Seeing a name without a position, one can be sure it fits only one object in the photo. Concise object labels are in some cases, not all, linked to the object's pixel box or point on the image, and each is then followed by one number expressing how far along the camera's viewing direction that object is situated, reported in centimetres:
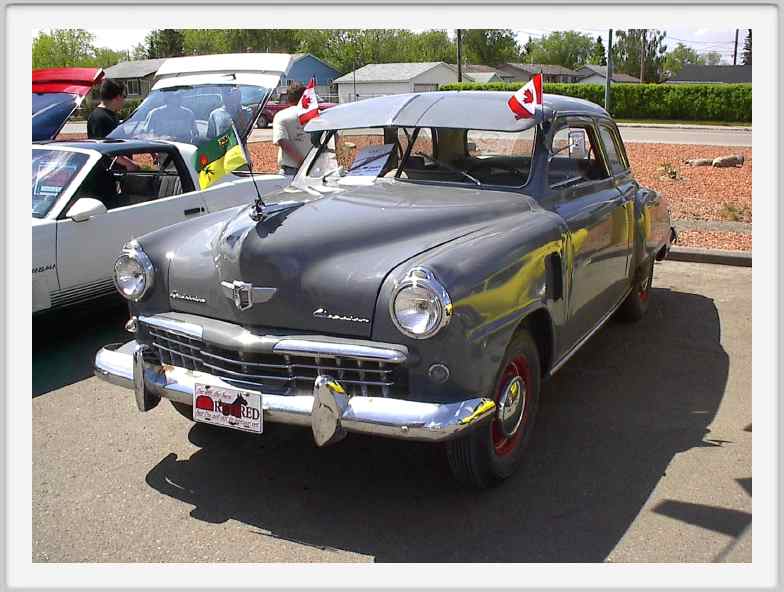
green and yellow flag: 541
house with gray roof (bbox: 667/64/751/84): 5419
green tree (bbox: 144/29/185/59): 7200
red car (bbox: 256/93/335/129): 3105
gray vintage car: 317
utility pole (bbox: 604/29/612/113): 2042
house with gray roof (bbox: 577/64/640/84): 7588
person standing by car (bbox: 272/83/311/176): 808
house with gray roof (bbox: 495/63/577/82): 7194
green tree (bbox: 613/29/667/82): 7222
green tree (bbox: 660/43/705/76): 10157
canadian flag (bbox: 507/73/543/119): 446
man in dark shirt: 757
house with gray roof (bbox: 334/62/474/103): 5469
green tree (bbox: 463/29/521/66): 7556
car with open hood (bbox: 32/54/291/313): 546
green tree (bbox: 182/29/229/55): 6445
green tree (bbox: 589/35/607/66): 8459
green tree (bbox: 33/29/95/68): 5881
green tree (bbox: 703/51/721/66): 9112
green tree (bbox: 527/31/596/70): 9100
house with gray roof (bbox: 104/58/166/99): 5588
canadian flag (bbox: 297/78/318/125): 532
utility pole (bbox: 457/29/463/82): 4162
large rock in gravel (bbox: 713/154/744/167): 1441
